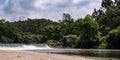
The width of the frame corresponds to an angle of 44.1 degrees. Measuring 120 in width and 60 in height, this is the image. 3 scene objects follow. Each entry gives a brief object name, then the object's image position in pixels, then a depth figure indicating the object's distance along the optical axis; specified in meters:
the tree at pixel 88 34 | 51.60
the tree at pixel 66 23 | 74.72
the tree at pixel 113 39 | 47.07
